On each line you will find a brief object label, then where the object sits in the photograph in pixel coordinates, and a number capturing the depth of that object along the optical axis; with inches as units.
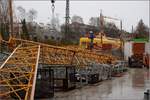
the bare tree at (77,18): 4517.7
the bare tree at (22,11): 3158.0
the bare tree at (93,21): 4225.4
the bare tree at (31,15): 3434.1
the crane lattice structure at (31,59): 499.8
